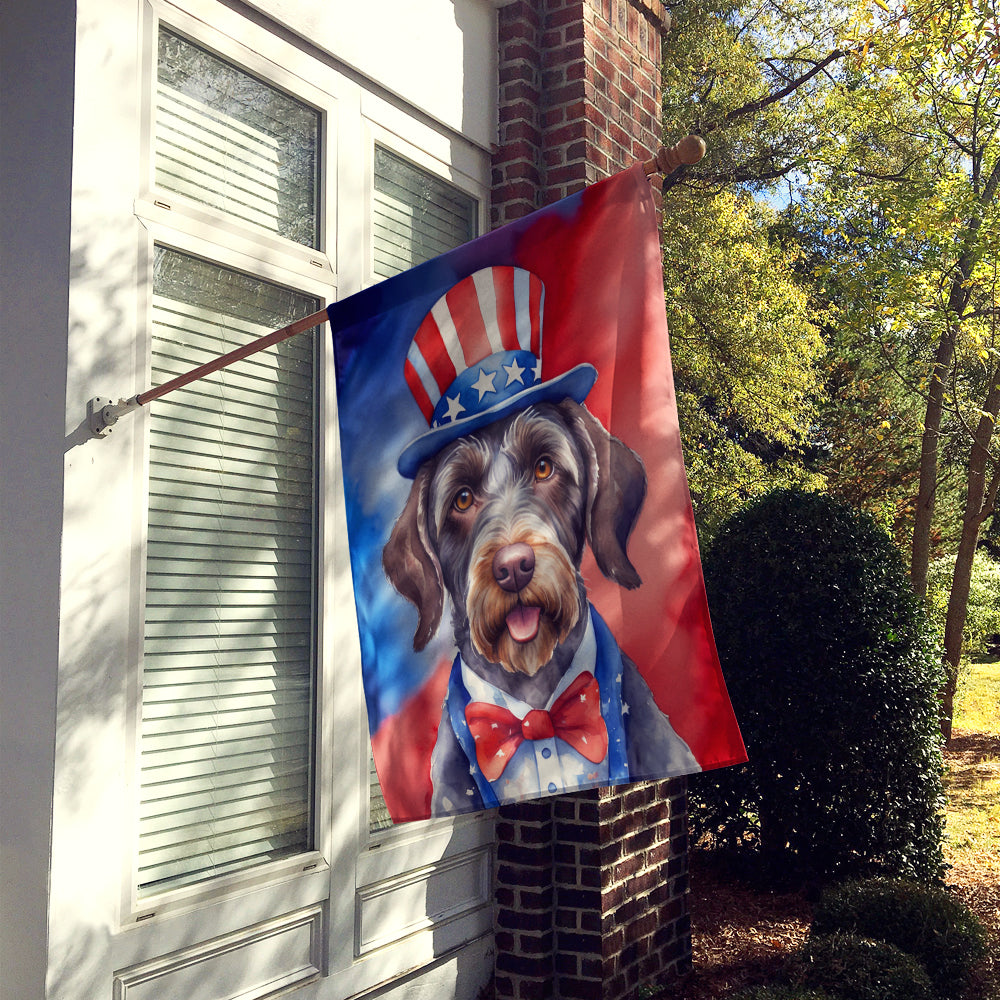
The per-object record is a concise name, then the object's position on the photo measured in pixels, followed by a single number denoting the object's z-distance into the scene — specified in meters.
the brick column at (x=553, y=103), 4.65
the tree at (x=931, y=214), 7.93
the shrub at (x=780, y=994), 3.80
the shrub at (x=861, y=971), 4.00
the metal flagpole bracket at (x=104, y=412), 2.83
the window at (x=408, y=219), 4.06
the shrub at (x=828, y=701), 5.83
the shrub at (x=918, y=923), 4.44
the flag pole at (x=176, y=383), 2.53
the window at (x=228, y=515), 3.07
